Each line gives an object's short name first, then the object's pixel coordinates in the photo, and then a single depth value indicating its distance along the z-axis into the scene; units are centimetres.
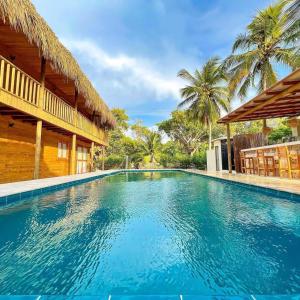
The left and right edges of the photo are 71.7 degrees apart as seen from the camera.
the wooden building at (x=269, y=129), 649
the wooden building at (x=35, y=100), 572
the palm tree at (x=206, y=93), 1784
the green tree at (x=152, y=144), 2436
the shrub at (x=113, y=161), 2341
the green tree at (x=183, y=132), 2750
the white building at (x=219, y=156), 1460
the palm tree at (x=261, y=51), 1207
